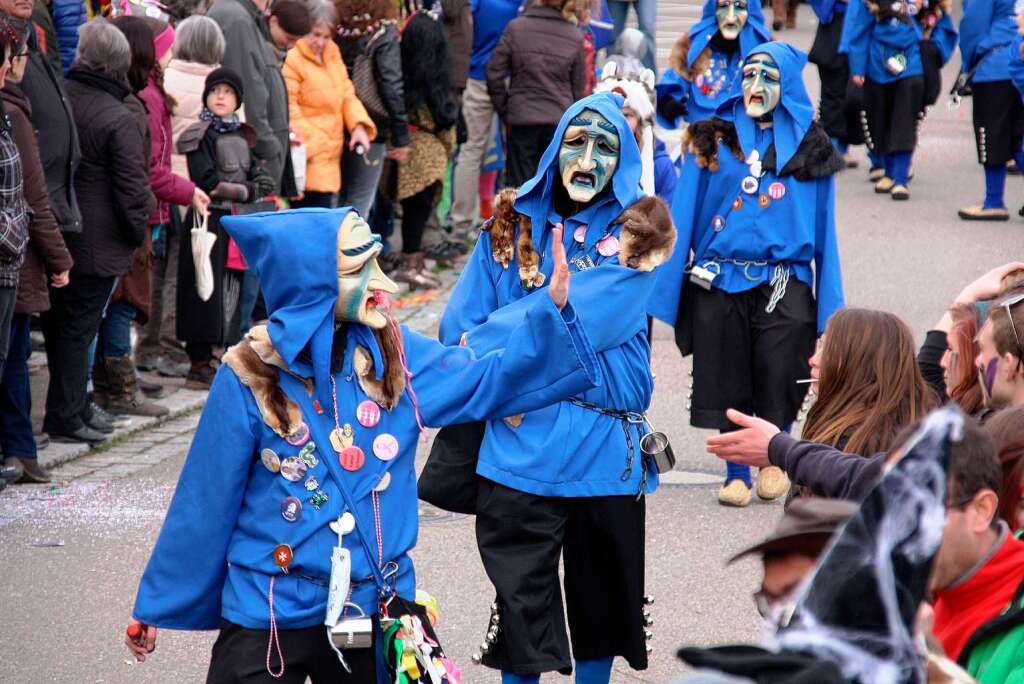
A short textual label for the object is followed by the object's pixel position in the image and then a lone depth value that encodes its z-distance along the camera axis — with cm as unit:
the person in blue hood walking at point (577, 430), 958
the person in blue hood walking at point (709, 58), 2036
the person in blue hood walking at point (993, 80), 2567
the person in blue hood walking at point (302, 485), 755
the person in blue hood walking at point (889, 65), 2683
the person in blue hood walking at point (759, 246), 1384
